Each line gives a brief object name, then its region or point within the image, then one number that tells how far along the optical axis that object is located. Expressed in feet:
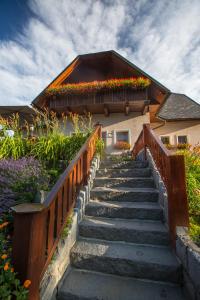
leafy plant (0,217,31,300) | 3.49
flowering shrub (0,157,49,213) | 7.43
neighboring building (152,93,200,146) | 32.91
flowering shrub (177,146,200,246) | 6.45
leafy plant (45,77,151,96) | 24.36
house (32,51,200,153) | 24.94
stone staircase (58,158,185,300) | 5.16
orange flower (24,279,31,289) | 3.78
